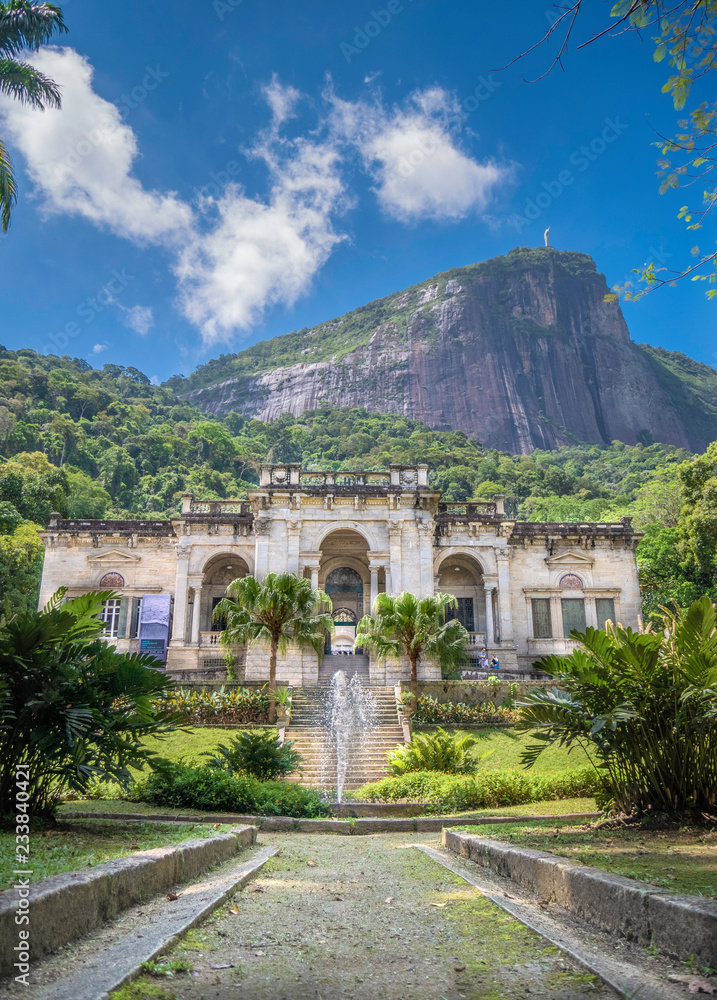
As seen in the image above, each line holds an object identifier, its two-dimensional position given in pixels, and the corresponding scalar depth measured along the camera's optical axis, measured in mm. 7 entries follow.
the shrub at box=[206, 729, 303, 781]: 13602
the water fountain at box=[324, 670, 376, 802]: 17375
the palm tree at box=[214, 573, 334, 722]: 19453
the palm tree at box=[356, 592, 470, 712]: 19797
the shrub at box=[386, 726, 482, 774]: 14828
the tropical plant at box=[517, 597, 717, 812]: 7109
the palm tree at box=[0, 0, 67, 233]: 17219
